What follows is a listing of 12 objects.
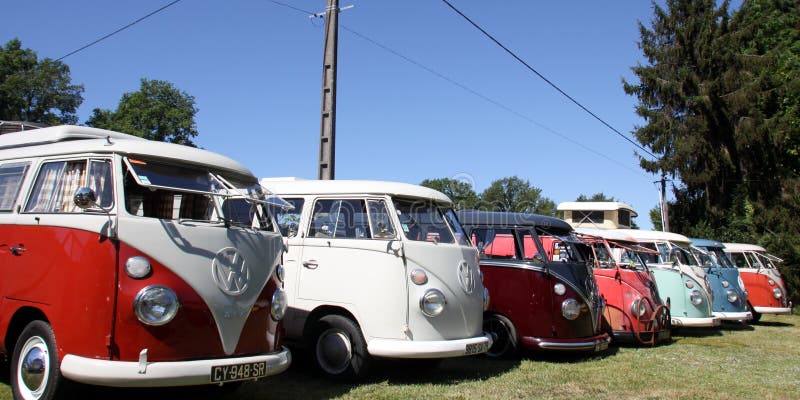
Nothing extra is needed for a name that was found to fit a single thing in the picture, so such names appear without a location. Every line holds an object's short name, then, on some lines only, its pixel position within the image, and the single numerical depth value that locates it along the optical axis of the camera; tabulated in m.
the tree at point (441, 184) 79.49
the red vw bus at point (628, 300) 10.76
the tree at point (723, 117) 26.36
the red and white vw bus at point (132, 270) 4.91
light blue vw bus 14.26
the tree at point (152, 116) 40.34
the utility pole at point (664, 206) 28.77
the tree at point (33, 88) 38.28
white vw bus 7.16
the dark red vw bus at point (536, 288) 9.14
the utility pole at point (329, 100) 11.60
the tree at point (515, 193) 87.09
